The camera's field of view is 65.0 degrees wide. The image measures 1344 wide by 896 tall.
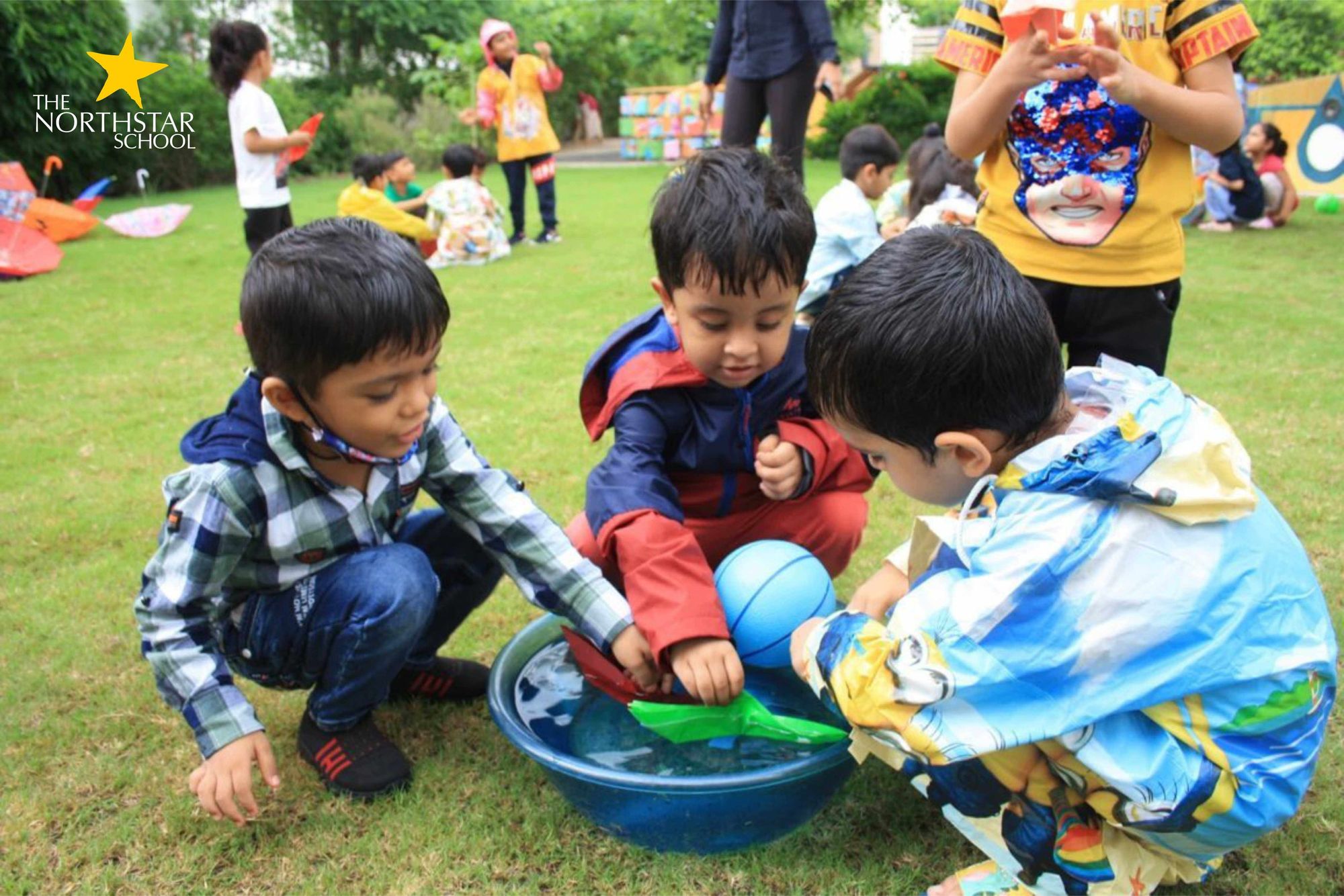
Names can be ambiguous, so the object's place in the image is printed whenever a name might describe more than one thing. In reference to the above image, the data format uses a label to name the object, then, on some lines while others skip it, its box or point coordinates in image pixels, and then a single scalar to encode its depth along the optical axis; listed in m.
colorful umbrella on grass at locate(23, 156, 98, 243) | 10.04
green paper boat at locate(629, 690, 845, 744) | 1.87
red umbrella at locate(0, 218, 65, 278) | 8.01
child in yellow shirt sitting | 8.41
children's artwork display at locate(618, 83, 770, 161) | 21.92
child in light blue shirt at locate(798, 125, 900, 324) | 4.04
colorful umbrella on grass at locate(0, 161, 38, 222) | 8.30
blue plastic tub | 1.69
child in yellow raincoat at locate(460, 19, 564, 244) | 9.37
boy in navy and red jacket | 1.94
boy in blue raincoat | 1.37
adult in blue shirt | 5.31
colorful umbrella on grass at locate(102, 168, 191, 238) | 10.82
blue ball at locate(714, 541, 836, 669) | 2.06
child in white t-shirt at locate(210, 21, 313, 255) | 5.91
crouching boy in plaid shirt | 1.79
